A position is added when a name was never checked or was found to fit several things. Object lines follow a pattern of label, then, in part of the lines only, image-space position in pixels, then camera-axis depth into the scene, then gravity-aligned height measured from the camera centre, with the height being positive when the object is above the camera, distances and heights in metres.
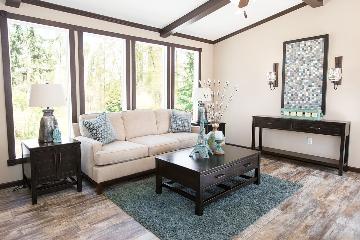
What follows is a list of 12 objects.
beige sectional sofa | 3.01 -0.55
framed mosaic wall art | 4.13 +0.53
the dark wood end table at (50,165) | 2.74 -0.70
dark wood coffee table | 2.47 -0.71
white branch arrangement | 5.58 +0.27
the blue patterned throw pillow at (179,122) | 4.43 -0.32
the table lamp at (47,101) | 2.84 +0.04
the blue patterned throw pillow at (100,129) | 3.37 -0.33
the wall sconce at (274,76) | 4.73 +0.52
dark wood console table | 3.70 -0.40
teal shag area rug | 2.21 -1.08
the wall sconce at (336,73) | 3.89 +0.48
